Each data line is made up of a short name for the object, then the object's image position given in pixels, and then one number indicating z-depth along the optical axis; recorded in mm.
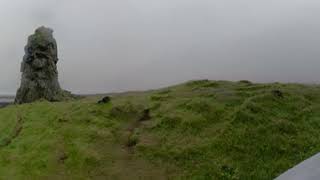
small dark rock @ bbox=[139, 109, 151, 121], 20079
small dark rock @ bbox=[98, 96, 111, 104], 22042
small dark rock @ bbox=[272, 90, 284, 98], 20352
